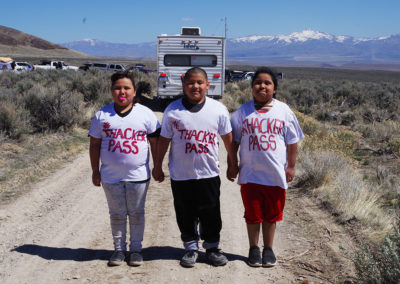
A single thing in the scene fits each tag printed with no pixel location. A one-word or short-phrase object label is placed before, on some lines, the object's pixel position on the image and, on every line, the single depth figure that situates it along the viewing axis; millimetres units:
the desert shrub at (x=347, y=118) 14348
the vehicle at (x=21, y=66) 32200
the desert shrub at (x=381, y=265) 2881
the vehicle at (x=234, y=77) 33622
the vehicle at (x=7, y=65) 31641
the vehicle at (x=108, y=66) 35666
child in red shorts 3391
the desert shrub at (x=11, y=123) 8312
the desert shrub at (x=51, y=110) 9532
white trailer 15492
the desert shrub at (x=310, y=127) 10750
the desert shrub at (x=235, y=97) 15652
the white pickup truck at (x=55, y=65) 35847
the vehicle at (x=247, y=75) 33159
